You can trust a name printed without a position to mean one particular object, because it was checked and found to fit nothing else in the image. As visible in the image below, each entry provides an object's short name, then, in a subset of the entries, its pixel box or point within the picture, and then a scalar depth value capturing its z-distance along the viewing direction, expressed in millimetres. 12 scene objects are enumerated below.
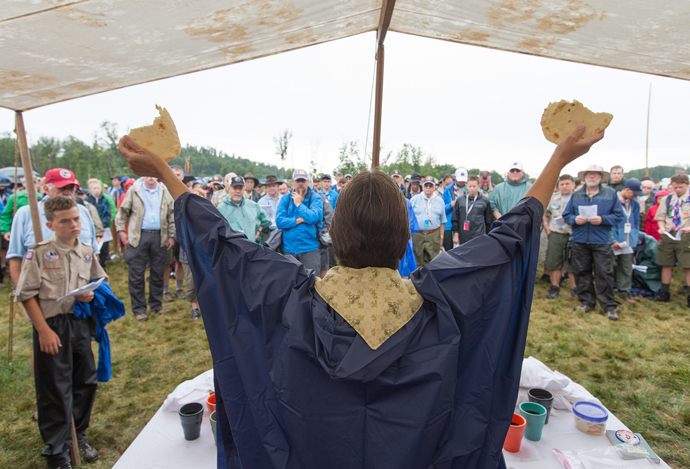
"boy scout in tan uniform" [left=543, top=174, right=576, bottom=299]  6324
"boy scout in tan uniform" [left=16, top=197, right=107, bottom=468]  2248
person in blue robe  1050
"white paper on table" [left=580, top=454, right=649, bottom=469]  1684
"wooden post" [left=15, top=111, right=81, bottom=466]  2485
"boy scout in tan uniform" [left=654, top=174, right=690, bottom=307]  5773
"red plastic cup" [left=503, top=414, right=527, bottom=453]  1789
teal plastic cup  1881
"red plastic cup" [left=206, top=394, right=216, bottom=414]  1968
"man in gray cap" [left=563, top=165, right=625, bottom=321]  5176
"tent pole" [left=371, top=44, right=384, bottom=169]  3240
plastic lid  1933
